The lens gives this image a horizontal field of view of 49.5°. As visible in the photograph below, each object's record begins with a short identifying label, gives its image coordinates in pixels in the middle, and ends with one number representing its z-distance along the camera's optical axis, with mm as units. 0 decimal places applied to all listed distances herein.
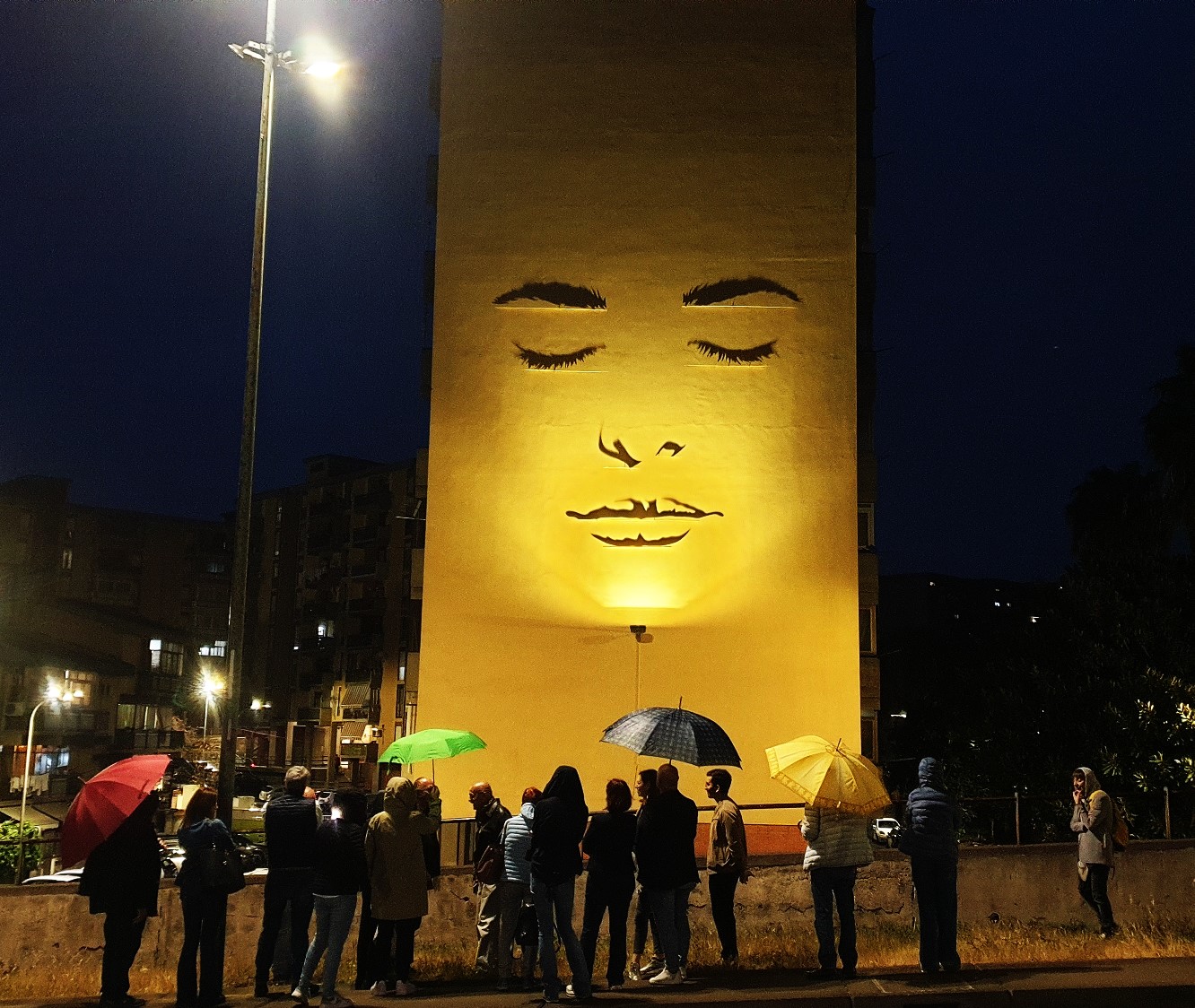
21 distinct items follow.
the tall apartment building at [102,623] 53500
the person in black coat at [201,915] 9828
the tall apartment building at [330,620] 73750
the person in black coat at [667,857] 10312
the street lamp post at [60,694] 50825
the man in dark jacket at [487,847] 10953
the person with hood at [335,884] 9766
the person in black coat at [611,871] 10109
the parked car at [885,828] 30219
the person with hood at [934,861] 10094
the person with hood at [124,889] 9578
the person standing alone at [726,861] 11156
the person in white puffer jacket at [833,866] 10273
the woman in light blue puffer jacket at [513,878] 10422
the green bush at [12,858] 14805
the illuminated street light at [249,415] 12484
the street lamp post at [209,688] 59953
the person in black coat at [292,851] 10070
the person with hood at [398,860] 9930
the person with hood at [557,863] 9680
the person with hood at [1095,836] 11914
